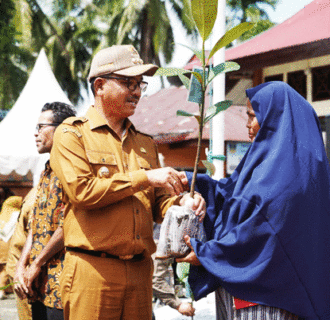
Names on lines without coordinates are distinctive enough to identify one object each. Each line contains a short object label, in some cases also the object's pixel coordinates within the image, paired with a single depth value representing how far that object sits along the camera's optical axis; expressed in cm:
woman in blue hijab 200
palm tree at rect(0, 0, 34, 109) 2361
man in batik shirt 269
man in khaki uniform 221
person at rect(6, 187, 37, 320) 309
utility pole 357
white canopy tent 893
